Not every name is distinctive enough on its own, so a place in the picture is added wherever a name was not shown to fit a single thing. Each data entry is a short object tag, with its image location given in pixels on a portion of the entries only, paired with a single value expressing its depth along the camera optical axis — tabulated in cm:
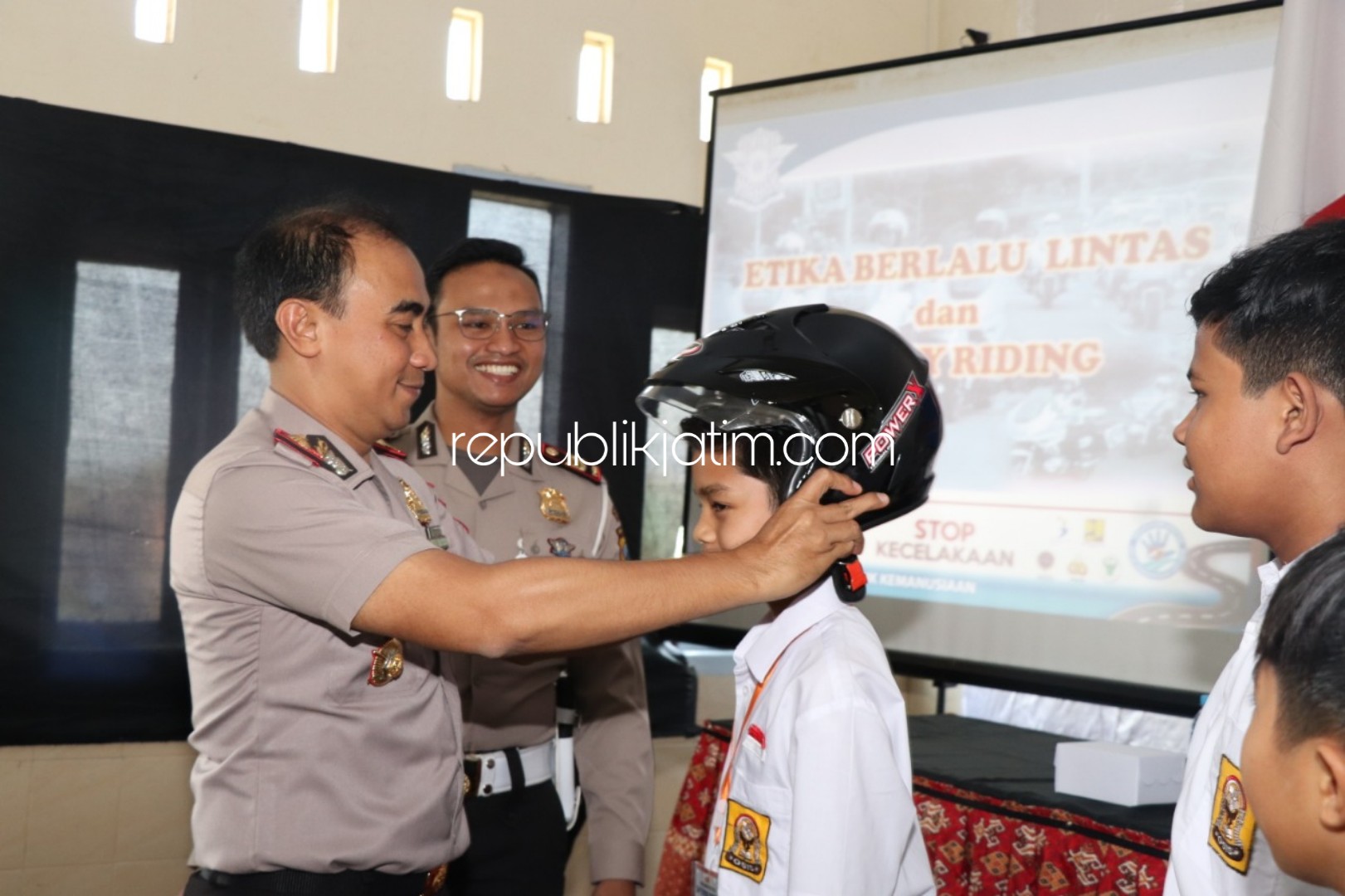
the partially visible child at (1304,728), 90
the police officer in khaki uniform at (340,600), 163
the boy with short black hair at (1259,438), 130
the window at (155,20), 339
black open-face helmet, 158
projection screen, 291
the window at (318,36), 365
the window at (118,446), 315
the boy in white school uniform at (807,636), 141
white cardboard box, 238
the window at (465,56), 391
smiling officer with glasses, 243
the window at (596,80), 414
